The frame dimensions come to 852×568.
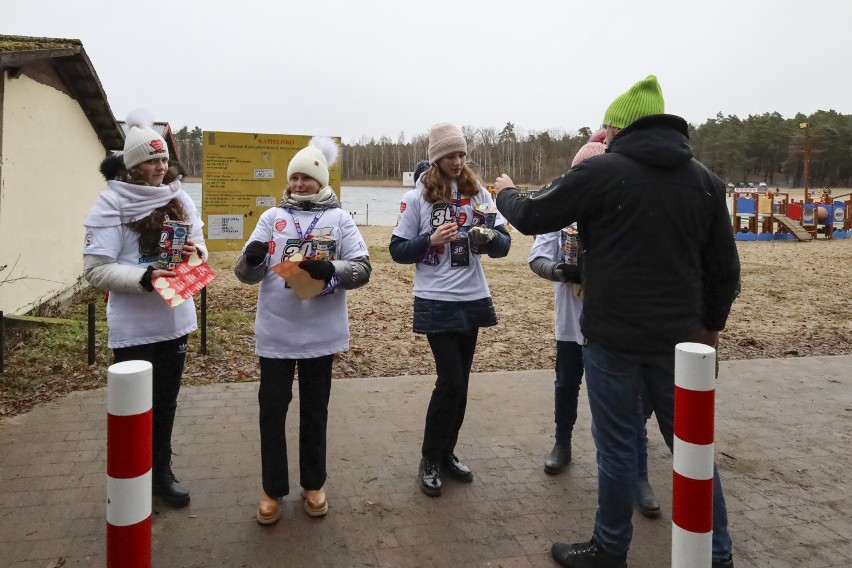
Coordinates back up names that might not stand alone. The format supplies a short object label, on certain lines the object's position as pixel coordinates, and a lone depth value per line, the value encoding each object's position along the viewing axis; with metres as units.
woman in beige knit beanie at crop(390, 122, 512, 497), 3.88
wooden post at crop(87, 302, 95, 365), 6.50
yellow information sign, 9.96
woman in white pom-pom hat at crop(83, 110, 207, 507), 3.38
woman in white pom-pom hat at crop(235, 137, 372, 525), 3.51
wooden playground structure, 27.80
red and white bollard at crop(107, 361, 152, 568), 1.90
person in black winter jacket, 2.79
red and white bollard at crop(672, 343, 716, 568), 2.26
